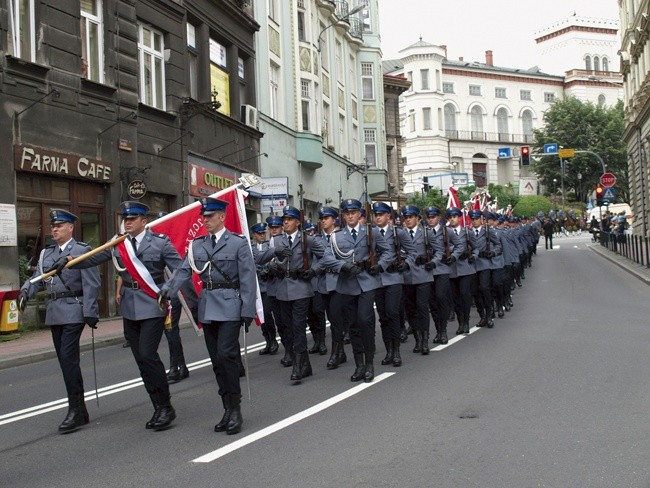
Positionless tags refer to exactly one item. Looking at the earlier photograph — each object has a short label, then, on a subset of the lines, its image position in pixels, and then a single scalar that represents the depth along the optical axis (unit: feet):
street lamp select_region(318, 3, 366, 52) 126.52
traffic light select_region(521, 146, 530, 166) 138.92
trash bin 51.85
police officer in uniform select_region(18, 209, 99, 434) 24.81
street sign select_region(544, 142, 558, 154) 149.78
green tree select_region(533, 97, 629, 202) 261.24
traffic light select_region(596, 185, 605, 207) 124.98
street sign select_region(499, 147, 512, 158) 169.66
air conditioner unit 96.68
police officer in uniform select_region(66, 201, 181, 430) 24.13
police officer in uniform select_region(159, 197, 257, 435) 23.50
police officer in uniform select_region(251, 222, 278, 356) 38.65
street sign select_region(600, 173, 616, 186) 119.99
